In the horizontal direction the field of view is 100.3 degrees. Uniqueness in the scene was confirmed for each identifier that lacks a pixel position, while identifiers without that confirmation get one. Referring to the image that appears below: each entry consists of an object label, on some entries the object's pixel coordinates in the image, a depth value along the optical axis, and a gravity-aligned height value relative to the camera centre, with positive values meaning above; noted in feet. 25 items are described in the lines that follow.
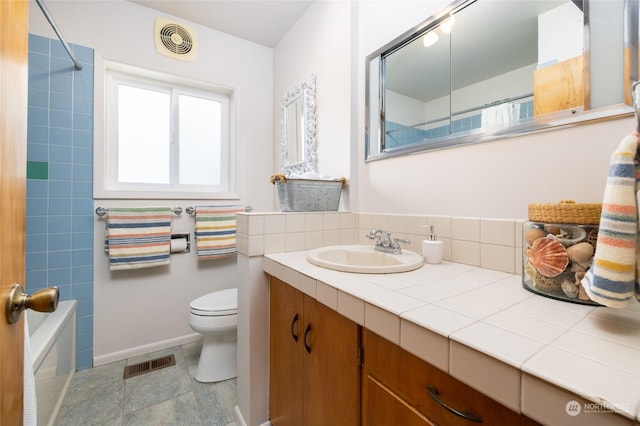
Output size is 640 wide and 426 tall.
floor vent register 5.51 -3.29
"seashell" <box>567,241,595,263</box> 2.05 -0.29
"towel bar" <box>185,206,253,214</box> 6.70 +0.07
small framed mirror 6.02 +2.07
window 6.39 +1.96
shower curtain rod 4.02 +3.08
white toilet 5.10 -2.49
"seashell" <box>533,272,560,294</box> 2.16 -0.58
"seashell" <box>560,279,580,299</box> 2.07 -0.58
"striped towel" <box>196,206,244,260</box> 6.70 -0.47
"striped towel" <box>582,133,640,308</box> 1.53 -0.13
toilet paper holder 6.49 -0.74
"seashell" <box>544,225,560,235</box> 2.26 -0.13
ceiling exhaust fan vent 6.38 +4.25
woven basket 2.11 +0.01
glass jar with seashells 2.07 -0.36
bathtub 3.77 -2.31
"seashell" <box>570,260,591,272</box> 2.07 -0.41
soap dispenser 3.47 -0.48
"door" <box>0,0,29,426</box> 1.42 +0.18
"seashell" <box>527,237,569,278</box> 2.14 -0.35
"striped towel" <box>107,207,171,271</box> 5.76 -0.54
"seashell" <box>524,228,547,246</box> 2.33 -0.18
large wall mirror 2.45 +1.70
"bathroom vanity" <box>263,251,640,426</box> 1.21 -0.79
